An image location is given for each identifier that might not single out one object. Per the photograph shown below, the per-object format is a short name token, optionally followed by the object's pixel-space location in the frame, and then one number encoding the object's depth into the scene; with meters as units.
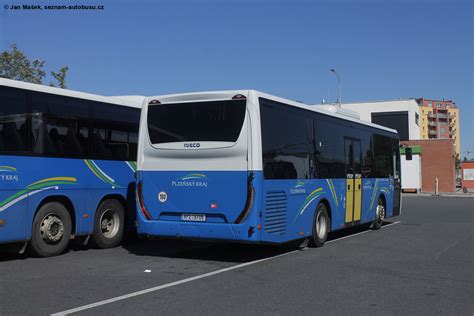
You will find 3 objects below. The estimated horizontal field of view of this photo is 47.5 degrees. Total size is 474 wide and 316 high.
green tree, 27.42
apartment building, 156.62
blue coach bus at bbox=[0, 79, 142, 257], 9.30
